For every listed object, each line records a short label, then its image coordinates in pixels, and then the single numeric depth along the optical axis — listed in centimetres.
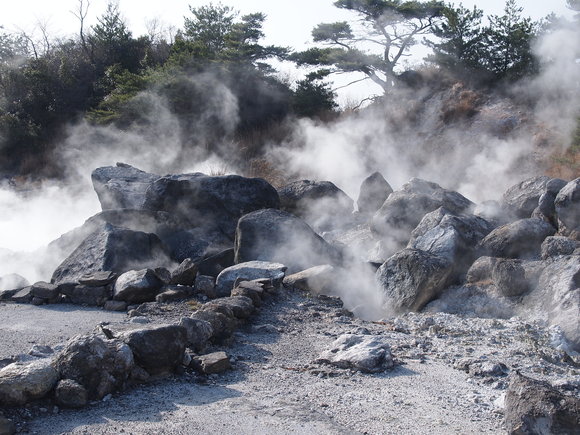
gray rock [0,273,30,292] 1010
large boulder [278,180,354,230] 1417
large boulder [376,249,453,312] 805
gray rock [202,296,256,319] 690
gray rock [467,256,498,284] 816
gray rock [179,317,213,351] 583
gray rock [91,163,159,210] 1370
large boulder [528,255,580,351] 659
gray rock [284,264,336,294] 875
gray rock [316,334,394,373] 540
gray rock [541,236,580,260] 814
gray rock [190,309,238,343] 627
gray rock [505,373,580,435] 390
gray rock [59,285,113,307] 868
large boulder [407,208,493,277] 874
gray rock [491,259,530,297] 762
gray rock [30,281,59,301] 889
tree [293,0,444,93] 2383
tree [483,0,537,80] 1936
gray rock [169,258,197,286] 866
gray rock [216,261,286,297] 856
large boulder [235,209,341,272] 990
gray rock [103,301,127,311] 829
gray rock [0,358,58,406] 440
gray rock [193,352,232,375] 540
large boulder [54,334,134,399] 473
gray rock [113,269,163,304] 841
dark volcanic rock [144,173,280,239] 1225
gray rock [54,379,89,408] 455
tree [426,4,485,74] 2033
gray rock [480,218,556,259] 873
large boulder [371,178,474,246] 1090
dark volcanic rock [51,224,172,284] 967
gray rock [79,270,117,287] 880
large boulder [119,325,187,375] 515
